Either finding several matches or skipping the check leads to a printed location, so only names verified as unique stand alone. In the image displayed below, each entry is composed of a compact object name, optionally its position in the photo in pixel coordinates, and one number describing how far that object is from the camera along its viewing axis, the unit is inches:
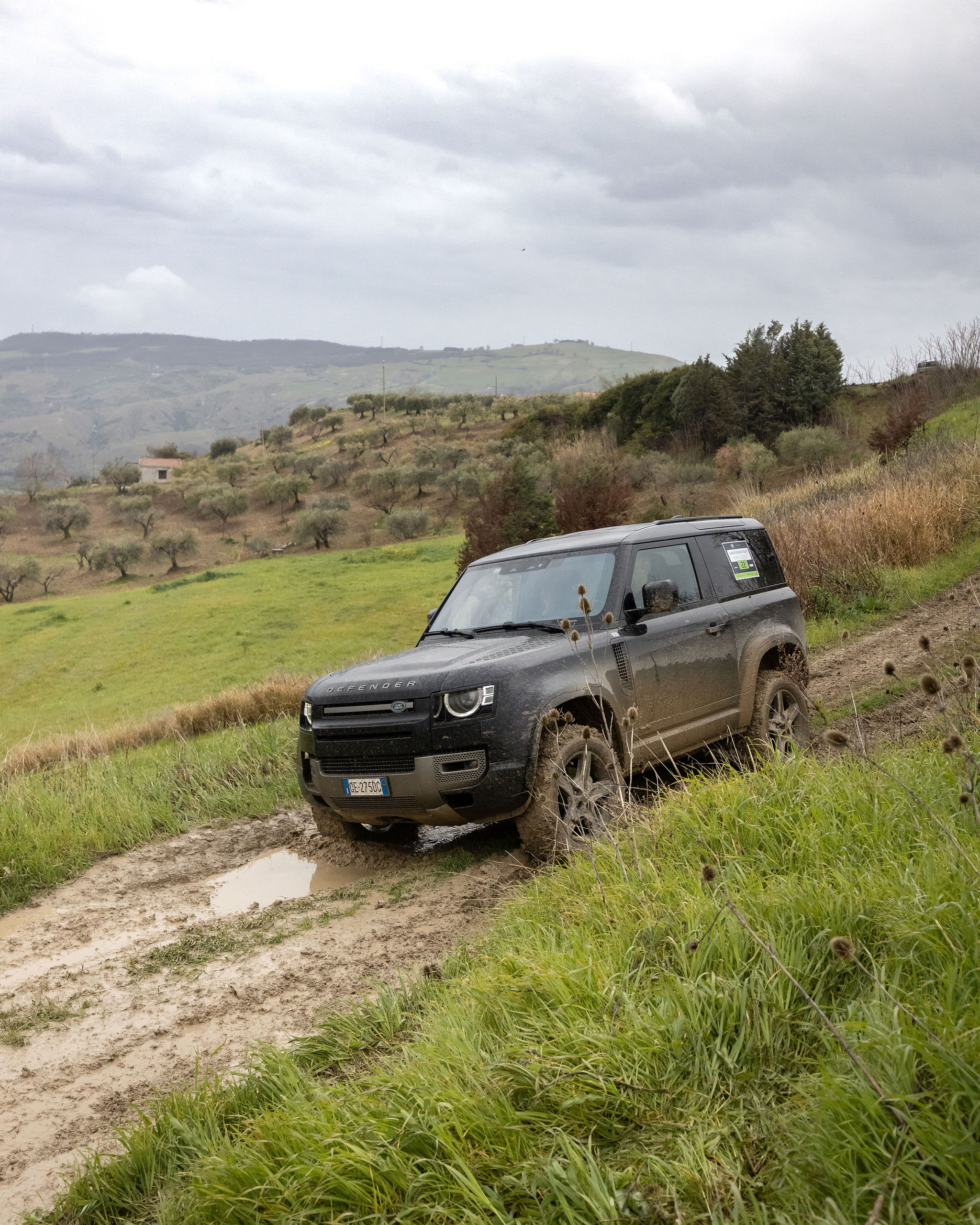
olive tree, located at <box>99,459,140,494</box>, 3590.1
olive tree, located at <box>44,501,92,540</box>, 2915.8
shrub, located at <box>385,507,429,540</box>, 2415.1
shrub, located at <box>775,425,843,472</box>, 1904.5
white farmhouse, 4099.4
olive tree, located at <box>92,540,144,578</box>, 2434.8
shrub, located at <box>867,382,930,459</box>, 1459.2
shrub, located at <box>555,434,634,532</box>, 1338.6
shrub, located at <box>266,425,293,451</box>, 4313.5
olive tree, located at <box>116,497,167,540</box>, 2881.4
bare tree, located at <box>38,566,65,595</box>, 2372.0
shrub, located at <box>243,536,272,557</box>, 2518.5
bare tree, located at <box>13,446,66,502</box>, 3430.1
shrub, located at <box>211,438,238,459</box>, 4416.8
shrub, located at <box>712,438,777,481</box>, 1947.6
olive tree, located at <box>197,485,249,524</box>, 2906.0
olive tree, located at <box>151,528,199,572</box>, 2463.1
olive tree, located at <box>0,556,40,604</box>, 2287.2
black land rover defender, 224.5
